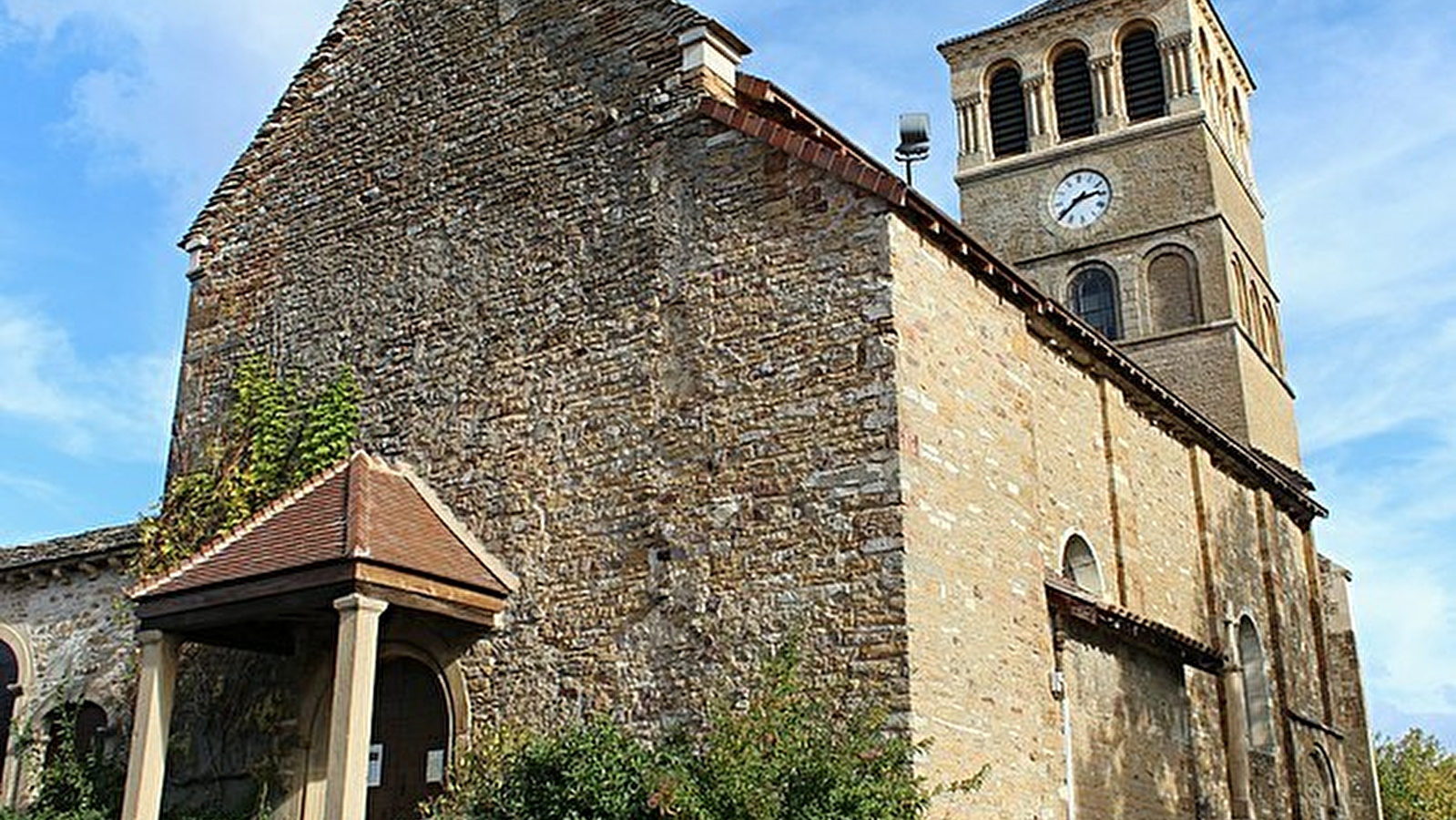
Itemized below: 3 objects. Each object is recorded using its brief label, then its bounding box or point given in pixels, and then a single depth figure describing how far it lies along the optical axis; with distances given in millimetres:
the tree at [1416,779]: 25266
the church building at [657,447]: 11047
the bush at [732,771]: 9680
